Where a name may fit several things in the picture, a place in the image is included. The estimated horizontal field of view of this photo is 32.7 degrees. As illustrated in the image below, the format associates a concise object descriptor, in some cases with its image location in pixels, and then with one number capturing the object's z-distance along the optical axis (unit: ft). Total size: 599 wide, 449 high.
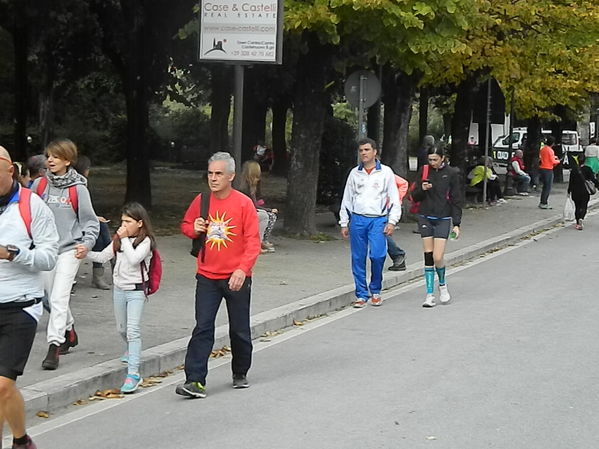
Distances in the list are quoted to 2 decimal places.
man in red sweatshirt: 24.88
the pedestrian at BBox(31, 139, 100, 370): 25.96
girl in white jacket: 25.49
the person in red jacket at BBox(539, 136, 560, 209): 88.22
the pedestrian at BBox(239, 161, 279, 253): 49.45
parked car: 149.59
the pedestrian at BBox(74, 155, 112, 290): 39.55
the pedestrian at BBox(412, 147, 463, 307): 39.52
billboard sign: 40.83
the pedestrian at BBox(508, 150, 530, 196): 107.24
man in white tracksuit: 38.55
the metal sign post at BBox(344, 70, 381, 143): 55.16
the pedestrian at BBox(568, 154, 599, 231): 72.59
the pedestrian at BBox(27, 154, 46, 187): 35.40
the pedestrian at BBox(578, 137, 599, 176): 90.12
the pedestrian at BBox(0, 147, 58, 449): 17.81
